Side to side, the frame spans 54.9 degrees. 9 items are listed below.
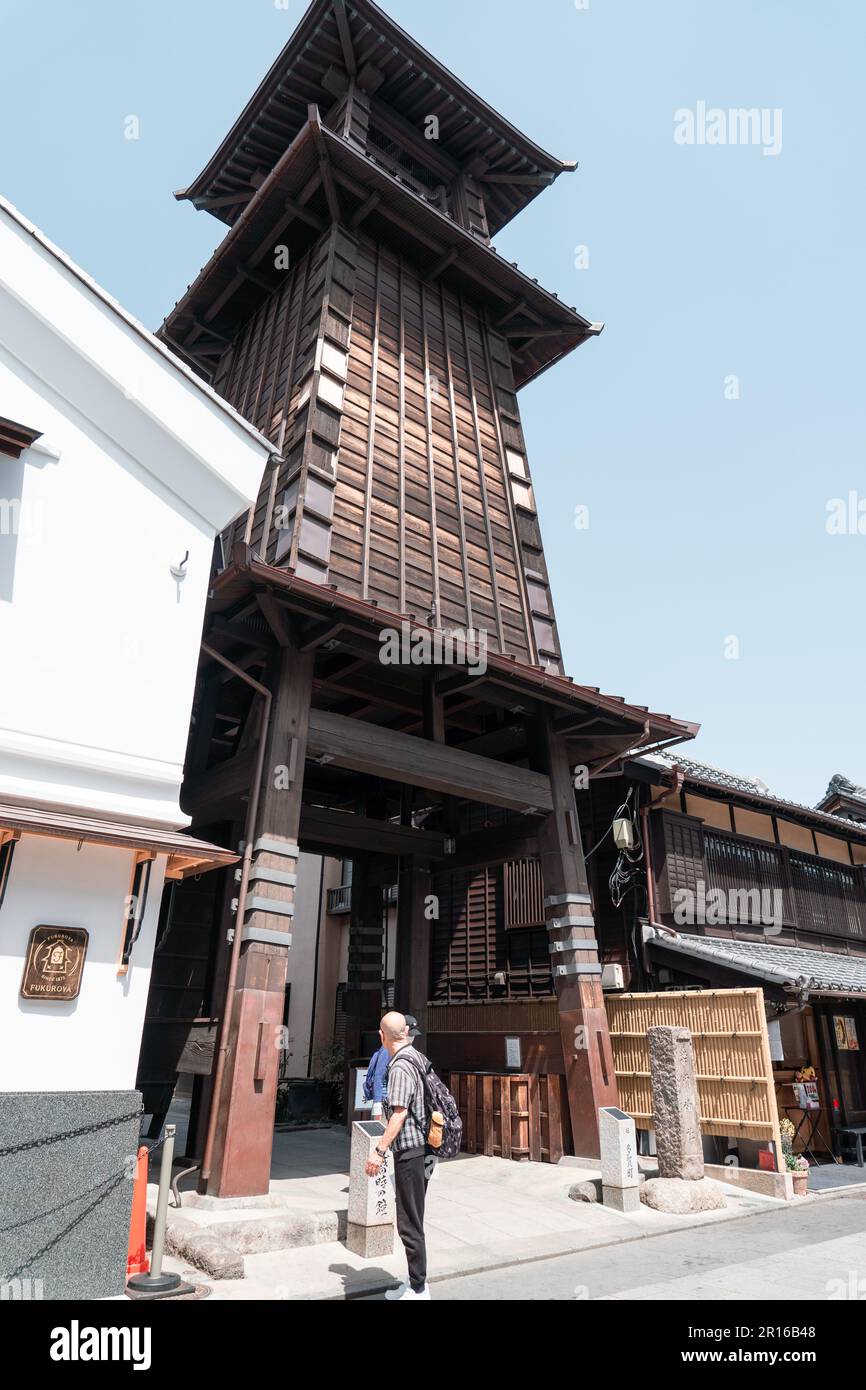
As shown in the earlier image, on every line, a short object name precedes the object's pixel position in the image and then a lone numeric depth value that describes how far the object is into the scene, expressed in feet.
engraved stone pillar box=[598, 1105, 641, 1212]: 29.76
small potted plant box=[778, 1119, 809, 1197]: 35.29
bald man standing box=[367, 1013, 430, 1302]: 17.76
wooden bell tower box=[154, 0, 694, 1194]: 32.22
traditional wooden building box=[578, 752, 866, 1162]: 45.52
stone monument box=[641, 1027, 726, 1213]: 30.48
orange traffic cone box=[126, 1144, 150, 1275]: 20.11
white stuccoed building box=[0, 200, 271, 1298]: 19.07
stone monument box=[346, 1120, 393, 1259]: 22.61
